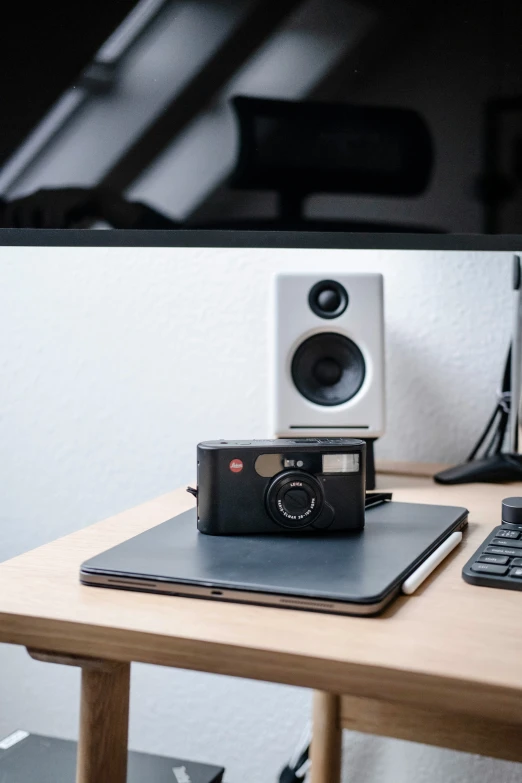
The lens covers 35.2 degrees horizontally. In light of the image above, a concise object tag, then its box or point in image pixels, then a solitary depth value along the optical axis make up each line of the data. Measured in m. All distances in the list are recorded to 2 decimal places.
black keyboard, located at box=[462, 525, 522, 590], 0.52
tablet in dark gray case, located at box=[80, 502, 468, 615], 0.49
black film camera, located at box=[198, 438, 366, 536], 0.62
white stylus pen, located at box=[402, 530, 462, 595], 0.51
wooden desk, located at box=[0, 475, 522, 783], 0.40
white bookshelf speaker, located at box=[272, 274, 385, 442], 0.95
